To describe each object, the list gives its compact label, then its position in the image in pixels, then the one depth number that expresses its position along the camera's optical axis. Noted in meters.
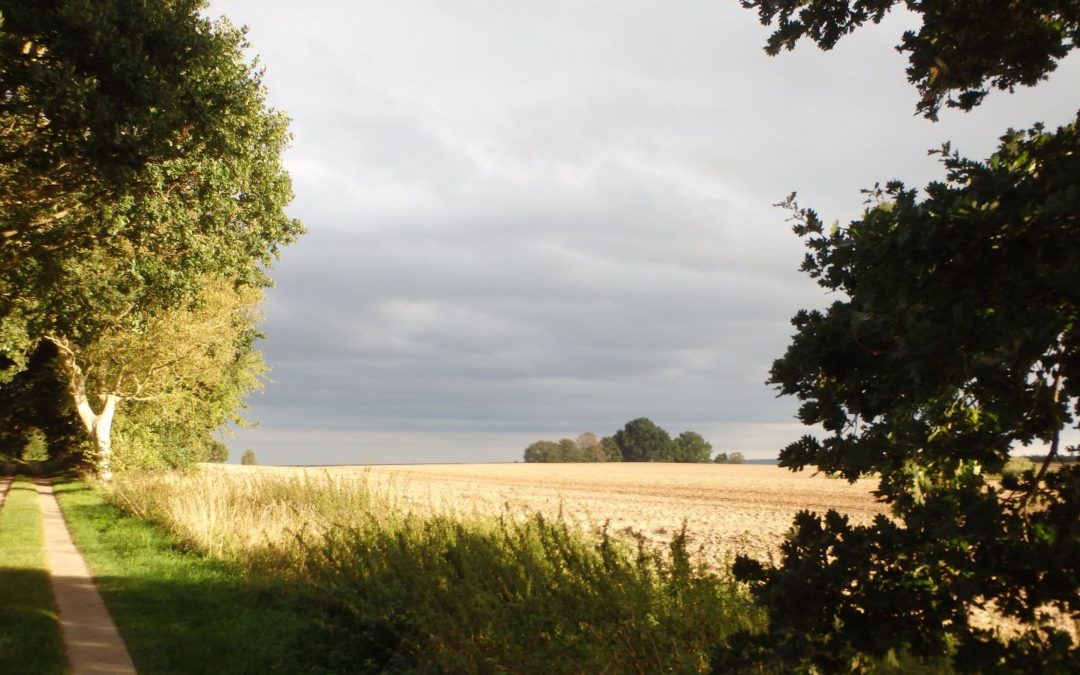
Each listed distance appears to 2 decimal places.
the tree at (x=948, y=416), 3.03
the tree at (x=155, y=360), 25.98
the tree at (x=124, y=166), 9.91
